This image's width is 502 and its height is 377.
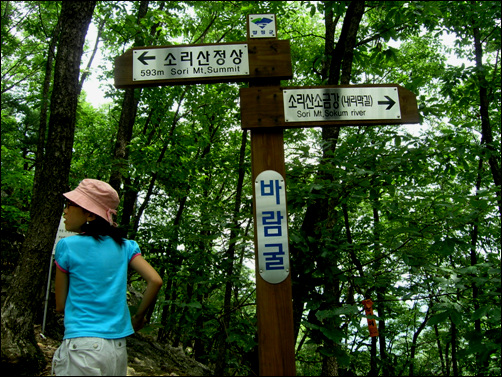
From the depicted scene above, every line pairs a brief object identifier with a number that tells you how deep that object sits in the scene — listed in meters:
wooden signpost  2.93
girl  2.04
